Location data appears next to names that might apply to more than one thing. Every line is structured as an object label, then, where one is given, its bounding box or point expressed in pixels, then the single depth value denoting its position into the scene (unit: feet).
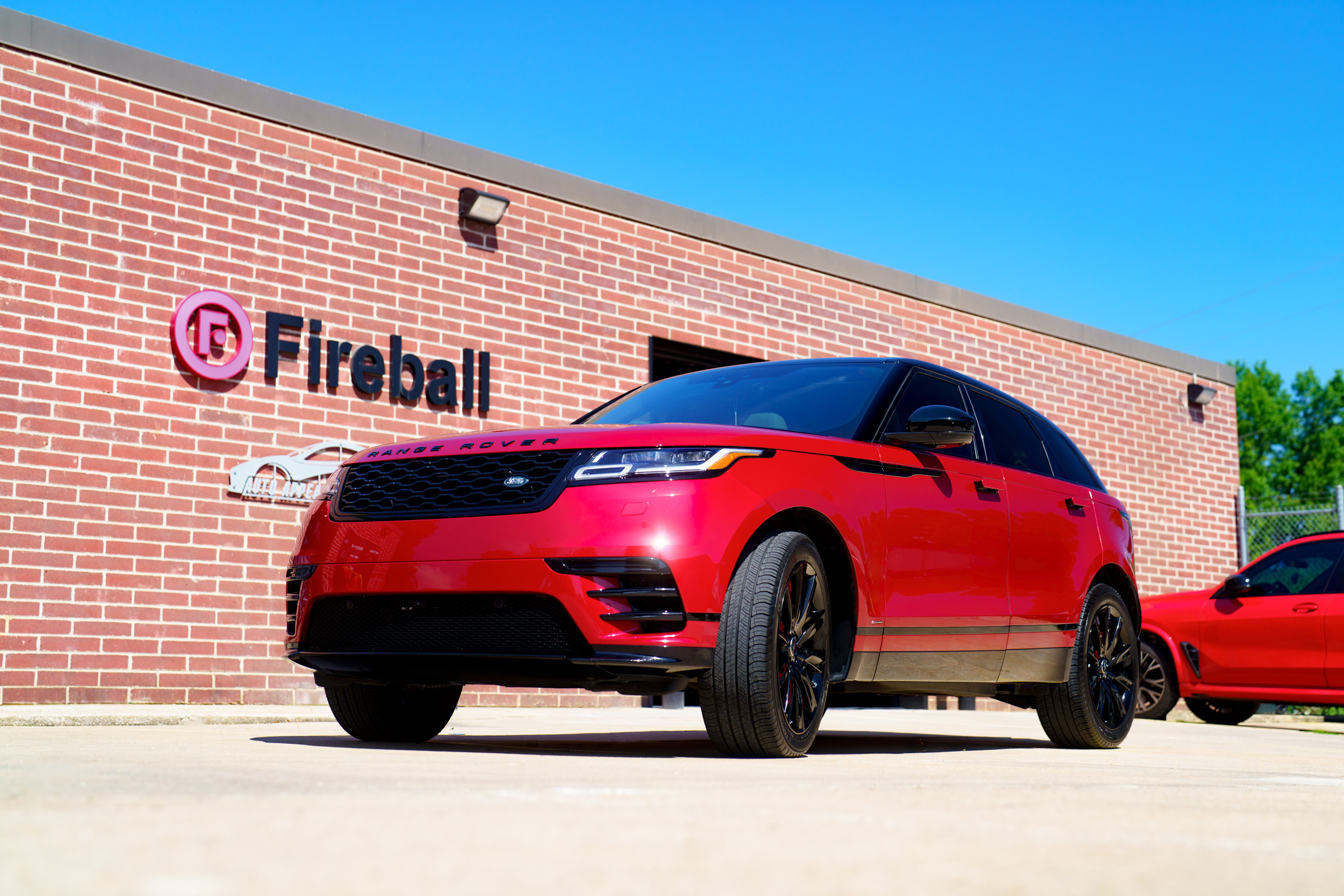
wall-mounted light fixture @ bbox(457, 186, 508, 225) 42.22
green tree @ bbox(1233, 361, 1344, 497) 240.53
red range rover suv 16.46
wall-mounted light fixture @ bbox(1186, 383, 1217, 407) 70.49
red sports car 40.16
